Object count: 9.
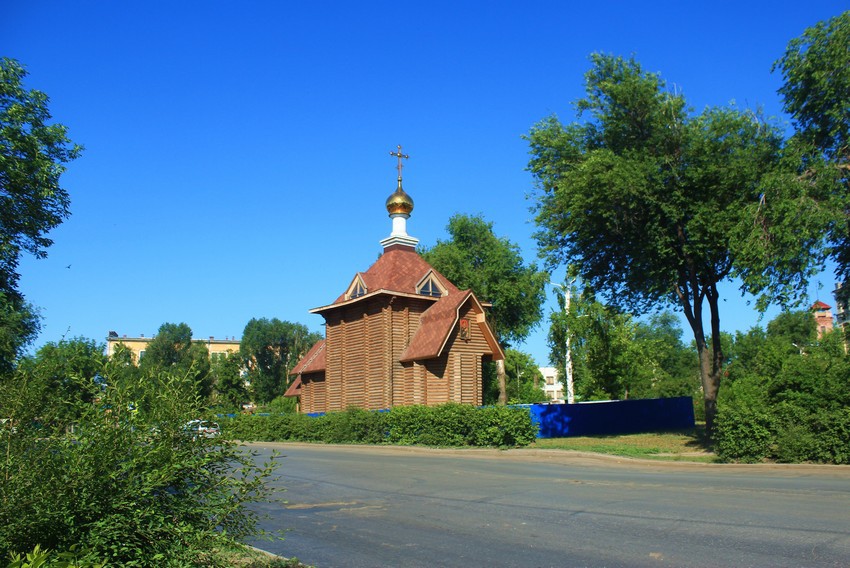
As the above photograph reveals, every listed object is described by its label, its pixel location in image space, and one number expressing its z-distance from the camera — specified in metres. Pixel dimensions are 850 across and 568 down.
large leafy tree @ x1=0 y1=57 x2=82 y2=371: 16.16
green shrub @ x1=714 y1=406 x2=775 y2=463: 17.22
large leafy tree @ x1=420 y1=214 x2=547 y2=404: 54.03
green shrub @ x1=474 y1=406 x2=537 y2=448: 24.78
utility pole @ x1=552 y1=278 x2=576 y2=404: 45.40
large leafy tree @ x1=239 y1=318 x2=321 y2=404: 93.81
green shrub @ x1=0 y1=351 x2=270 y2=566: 4.44
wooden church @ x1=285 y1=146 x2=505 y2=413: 35.44
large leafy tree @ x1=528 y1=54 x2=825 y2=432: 19.75
